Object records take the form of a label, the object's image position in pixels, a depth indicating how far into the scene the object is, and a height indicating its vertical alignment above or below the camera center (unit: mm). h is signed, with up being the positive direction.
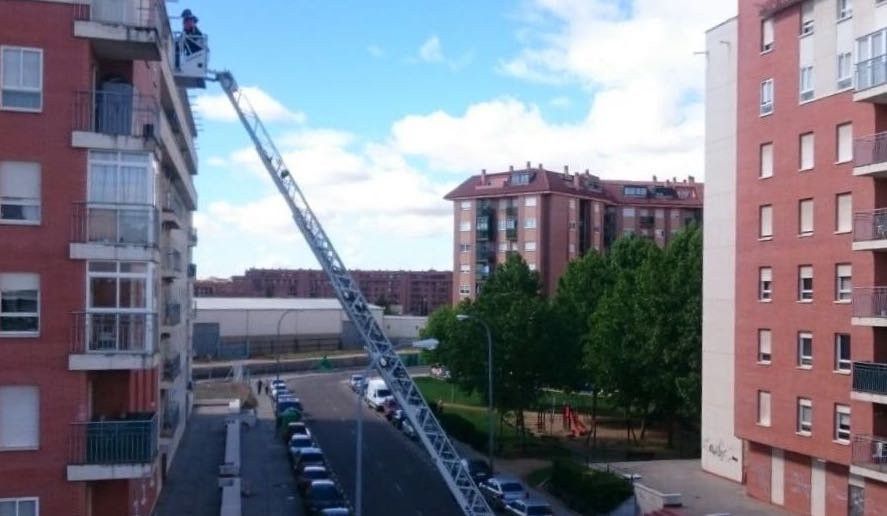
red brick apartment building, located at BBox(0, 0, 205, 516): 16453 +486
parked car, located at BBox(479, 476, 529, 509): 37219 -7608
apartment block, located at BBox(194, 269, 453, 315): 191375 -1582
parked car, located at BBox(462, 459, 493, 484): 40188 -7434
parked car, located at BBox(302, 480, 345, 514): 34344 -7337
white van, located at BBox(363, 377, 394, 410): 64250 -6921
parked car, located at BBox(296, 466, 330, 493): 38938 -7371
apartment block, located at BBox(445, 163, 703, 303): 93000 +7085
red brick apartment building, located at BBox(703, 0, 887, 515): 26672 +1239
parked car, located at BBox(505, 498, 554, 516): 34656 -7599
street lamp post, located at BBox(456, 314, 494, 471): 39306 -4010
